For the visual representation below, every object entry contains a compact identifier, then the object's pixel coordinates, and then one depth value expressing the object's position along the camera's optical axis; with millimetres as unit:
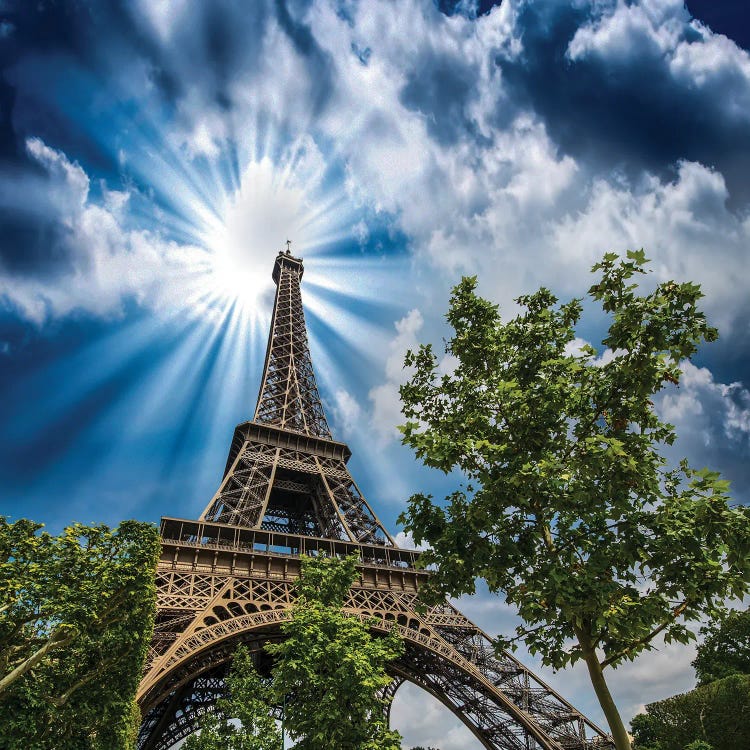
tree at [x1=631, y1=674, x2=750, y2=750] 32250
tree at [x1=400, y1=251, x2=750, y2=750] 7539
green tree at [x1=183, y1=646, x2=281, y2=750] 19234
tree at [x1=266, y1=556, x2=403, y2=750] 14930
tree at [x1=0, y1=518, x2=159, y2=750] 14203
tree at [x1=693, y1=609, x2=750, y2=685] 42134
